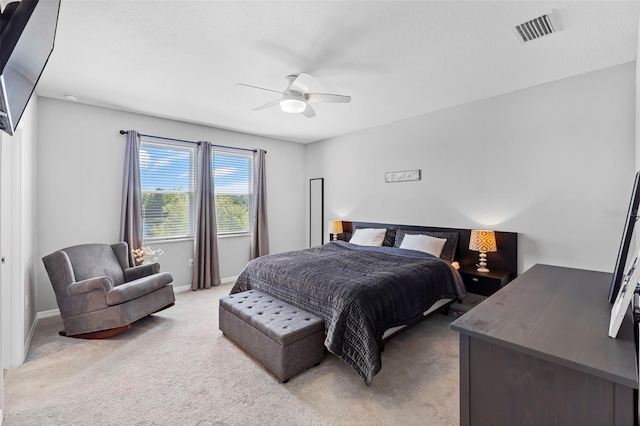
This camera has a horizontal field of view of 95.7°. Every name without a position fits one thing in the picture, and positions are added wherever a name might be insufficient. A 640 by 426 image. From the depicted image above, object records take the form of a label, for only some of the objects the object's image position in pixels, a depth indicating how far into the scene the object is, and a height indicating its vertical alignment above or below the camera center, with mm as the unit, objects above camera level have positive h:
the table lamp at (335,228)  5355 -268
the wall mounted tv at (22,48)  1011 +642
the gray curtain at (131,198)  4010 +230
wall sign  4406 +592
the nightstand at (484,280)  3218 -772
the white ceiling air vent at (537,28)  2090 +1401
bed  2260 -710
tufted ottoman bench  2229 -997
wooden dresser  881 -522
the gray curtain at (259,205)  5422 +168
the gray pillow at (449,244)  3719 -406
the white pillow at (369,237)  4469 -371
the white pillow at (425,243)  3697 -403
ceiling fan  2729 +1149
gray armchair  2867 -857
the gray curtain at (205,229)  4664 -244
